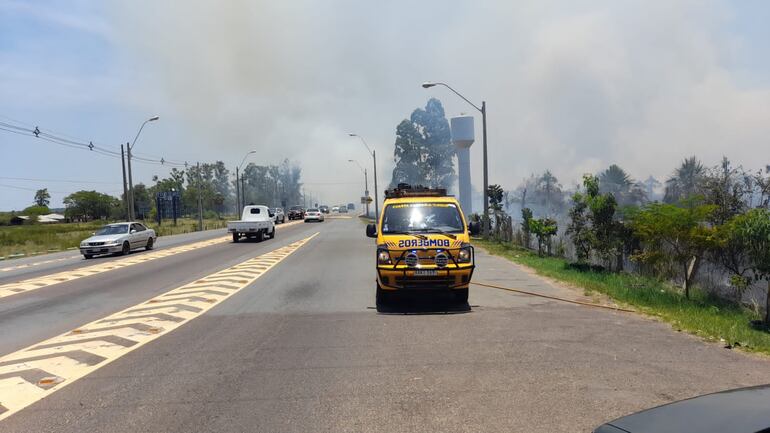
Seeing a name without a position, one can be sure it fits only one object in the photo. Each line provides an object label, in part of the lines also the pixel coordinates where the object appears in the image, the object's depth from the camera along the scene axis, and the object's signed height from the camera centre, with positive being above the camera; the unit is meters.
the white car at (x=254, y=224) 30.47 -0.87
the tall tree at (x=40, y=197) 140.75 +4.84
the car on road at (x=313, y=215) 64.41 -0.85
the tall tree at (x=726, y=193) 13.14 +0.15
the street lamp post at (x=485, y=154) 24.16 +2.51
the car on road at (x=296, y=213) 73.75 -0.59
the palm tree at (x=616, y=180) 65.25 +2.80
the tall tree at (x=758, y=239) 8.72 -0.70
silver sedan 23.41 -1.28
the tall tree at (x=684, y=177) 15.72 +0.89
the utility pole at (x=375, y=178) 56.45 +3.39
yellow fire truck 9.45 -0.91
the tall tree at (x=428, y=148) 86.12 +9.66
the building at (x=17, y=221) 96.24 -1.04
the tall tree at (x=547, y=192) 81.50 +1.84
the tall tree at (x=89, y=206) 103.69 +1.58
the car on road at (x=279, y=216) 61.25 -0.82
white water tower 55.38 +6.05
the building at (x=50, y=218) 105.69 -0.80
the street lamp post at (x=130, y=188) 39.91 +1.91
